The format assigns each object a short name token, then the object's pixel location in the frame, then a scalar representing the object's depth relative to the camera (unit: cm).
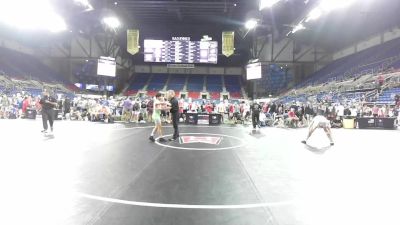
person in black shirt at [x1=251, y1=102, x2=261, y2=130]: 1444
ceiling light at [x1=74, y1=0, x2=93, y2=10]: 2058
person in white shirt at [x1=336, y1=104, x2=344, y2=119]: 1909
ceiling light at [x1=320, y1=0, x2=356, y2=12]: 1756
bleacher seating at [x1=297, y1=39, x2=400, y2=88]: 2350
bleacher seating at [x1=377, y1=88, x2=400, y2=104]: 2004
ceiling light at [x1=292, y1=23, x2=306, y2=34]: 2470
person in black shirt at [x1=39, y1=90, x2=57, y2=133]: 1075
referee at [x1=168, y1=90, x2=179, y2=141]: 1020
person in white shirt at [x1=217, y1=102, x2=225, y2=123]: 2122
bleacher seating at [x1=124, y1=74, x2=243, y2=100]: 4109
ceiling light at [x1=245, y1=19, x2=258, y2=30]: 2534
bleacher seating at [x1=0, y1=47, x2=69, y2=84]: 2875
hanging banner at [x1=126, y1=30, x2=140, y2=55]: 2564
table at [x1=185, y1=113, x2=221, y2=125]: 1917
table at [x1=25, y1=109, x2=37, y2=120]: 1936
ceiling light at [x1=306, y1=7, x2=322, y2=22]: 1977
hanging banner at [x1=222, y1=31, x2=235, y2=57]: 2581
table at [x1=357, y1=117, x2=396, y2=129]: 1773
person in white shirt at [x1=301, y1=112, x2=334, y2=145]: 968
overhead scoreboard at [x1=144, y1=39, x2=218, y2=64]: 2538
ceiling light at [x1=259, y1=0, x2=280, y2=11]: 1987
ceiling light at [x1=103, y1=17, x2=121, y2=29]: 2502
